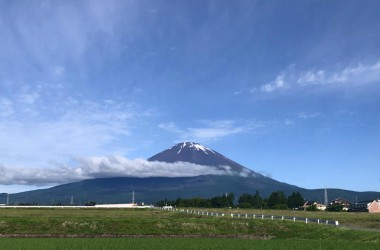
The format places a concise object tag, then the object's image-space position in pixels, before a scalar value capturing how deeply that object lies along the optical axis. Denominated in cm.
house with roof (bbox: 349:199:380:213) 17835
